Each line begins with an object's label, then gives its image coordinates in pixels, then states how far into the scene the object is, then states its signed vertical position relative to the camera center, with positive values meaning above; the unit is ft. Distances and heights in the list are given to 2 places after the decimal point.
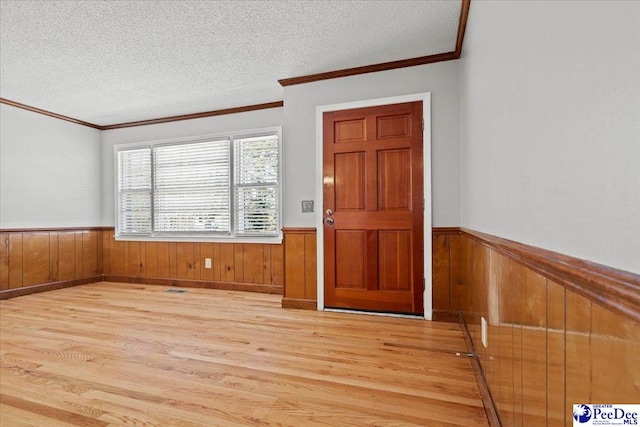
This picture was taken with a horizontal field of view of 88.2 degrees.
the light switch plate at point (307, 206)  10.69 +0.27
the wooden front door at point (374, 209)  9.66 +0.17
